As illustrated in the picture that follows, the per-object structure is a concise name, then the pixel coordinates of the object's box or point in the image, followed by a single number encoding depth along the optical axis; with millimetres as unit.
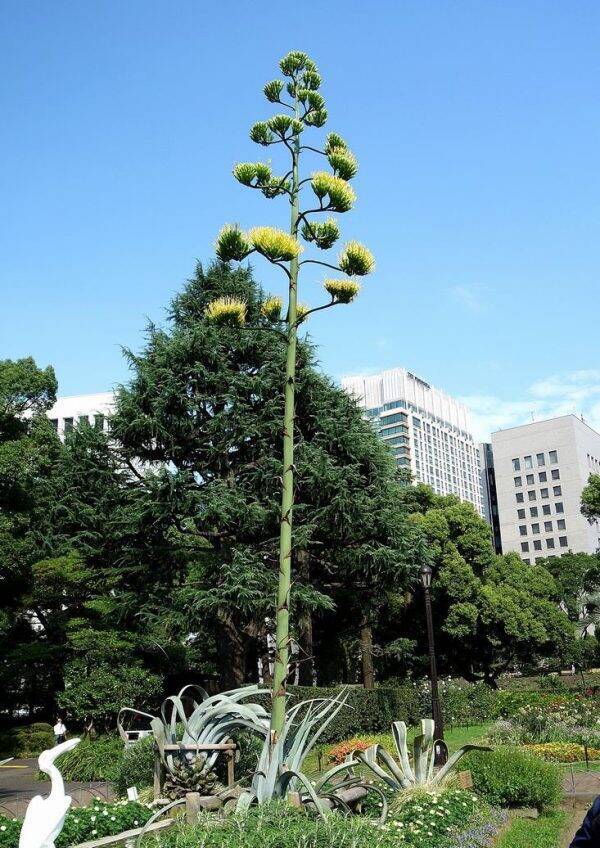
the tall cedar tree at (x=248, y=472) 19531
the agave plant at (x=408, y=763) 8255
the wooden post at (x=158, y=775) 7617
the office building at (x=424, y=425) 137500
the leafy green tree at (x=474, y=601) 34188
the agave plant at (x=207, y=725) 7535
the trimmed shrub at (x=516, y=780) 9227
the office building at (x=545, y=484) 87250
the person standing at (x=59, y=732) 20783
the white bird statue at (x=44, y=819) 4090
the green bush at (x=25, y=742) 24342
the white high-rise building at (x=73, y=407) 57906
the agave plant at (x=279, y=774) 6176
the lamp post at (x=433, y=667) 15047
